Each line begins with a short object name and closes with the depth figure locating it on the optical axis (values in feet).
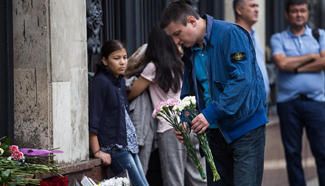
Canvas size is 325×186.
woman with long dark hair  32.46
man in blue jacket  25.01
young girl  30.46
